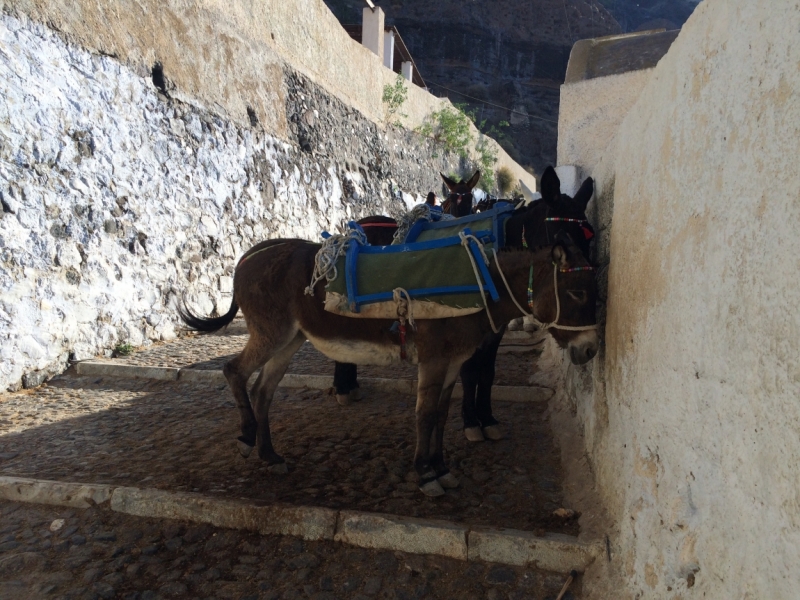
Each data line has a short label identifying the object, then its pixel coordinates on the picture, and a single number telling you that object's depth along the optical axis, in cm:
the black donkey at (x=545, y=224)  291
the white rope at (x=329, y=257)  319
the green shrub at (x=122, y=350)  618
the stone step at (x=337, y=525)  240
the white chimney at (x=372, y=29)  1595
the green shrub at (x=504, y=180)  2042
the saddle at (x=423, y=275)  288
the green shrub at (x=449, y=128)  1642
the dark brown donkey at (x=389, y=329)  269
